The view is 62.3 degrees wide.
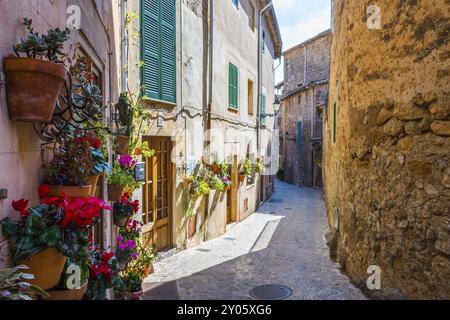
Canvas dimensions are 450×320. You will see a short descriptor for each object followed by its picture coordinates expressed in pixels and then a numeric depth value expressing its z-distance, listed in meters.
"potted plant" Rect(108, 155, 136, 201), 4.52
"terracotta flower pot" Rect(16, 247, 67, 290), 1.79
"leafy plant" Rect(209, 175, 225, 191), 8.92
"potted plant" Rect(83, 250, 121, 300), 2.67
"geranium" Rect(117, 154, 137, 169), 4.84
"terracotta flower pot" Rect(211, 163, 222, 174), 9.29
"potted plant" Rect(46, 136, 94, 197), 2.22
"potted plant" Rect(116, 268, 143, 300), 4.65
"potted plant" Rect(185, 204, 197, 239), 8.01
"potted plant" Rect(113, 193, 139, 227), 4.85
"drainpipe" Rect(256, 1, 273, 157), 14.54
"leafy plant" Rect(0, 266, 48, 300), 1.39
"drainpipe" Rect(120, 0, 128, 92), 5.72
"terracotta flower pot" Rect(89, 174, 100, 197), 2.57
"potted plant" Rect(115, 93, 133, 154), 4.80
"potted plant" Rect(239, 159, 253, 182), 12.08
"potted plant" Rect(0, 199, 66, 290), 1.72
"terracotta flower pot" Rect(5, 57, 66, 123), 1.74
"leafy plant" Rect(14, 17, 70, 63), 1.81
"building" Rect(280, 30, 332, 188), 23.31
